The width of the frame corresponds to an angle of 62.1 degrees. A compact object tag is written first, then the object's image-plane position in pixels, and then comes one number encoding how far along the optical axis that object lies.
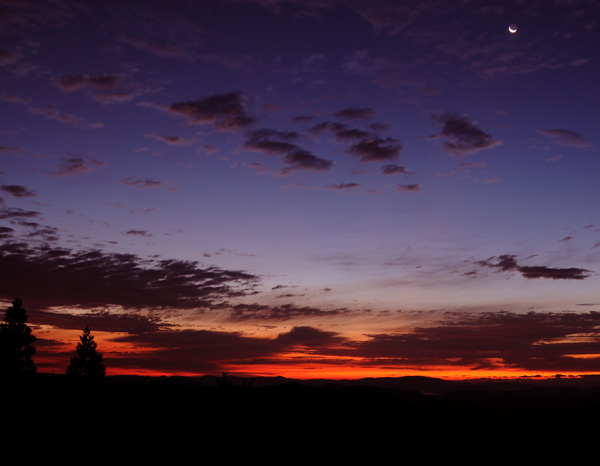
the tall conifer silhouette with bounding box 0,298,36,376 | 78.94
